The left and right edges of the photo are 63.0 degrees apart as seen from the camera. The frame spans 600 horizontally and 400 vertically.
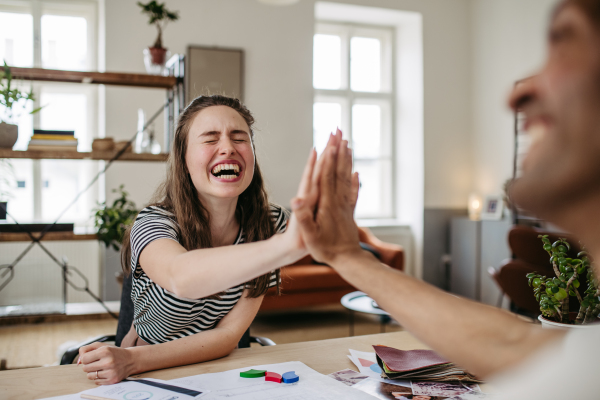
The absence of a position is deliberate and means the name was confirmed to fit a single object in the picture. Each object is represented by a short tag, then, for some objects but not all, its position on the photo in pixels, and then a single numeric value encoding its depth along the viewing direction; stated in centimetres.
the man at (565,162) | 36
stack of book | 283
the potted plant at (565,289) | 105
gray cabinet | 461
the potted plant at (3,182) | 269
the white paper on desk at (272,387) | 93
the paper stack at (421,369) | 103
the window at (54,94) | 447
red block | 101
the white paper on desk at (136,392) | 92
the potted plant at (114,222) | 304
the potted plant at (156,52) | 322
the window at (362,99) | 555
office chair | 154
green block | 104
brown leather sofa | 395
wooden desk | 97
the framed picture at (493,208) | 495
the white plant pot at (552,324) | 104
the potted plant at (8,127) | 261
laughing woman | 101
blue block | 100
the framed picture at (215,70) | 465
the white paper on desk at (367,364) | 104
